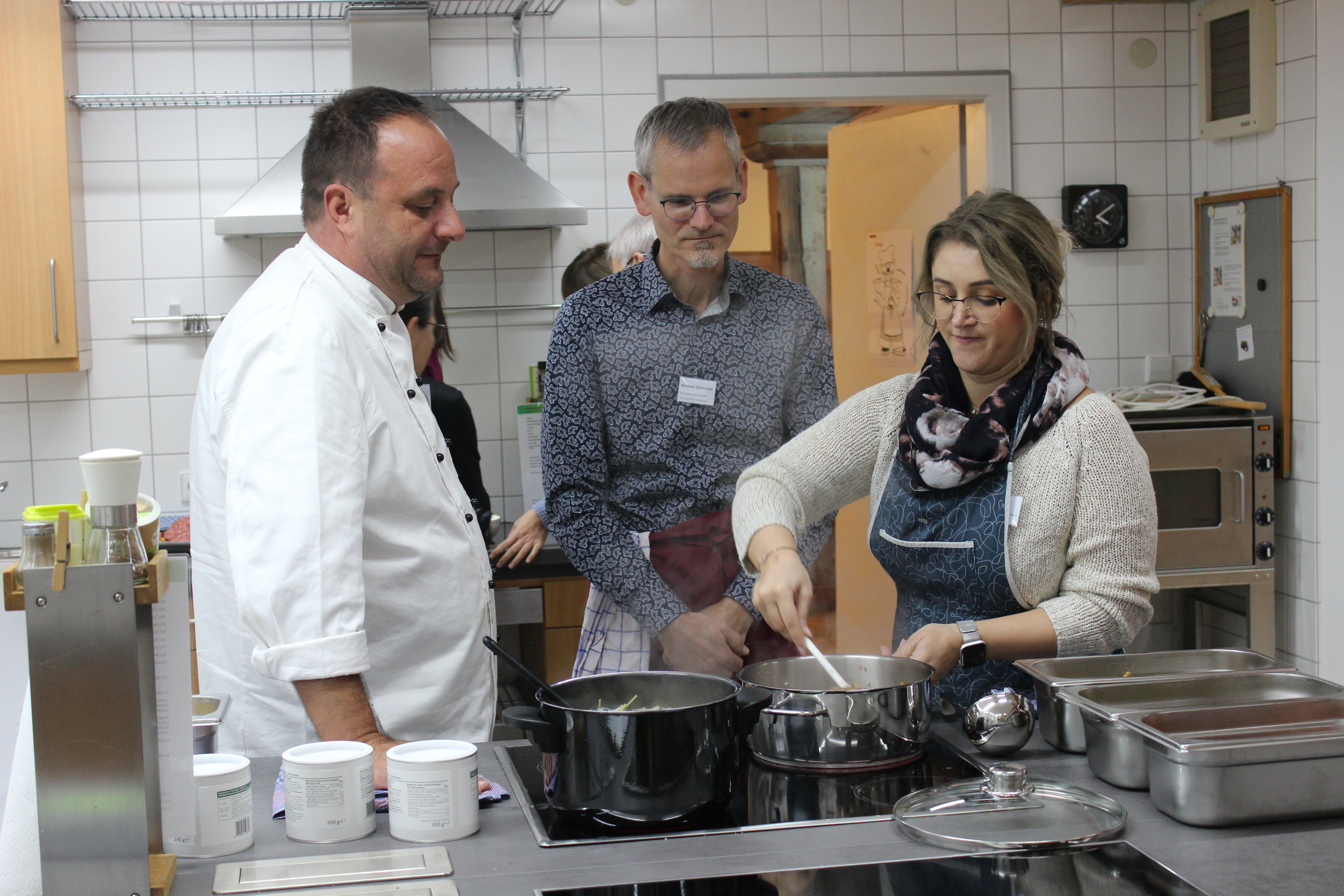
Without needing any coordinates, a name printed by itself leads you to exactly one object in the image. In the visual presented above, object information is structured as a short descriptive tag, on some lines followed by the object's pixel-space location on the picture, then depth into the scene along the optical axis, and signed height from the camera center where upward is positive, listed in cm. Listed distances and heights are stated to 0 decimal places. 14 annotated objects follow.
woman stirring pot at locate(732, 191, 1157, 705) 153 -16
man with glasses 194 -5
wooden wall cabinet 306 +54
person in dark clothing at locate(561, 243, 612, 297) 292 +29
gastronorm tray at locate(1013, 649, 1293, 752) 129 -34
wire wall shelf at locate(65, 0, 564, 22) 315 +105
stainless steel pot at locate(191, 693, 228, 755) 123 -35
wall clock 361 +49
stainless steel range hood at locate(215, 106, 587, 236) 294 +50
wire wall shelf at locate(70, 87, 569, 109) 316 +81
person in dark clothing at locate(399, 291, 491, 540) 282 -4
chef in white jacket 132 -12
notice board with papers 333 +22
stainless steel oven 329 -34
